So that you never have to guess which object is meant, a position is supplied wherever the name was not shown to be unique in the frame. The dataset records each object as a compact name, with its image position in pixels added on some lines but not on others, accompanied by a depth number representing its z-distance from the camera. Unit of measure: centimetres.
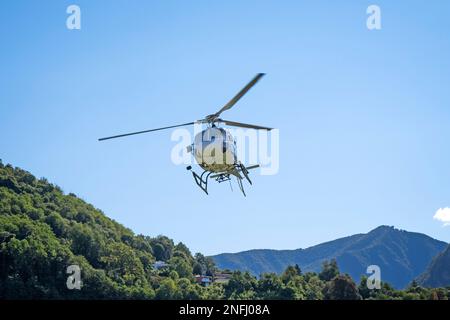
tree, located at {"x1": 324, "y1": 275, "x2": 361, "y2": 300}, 14000
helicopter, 4081
